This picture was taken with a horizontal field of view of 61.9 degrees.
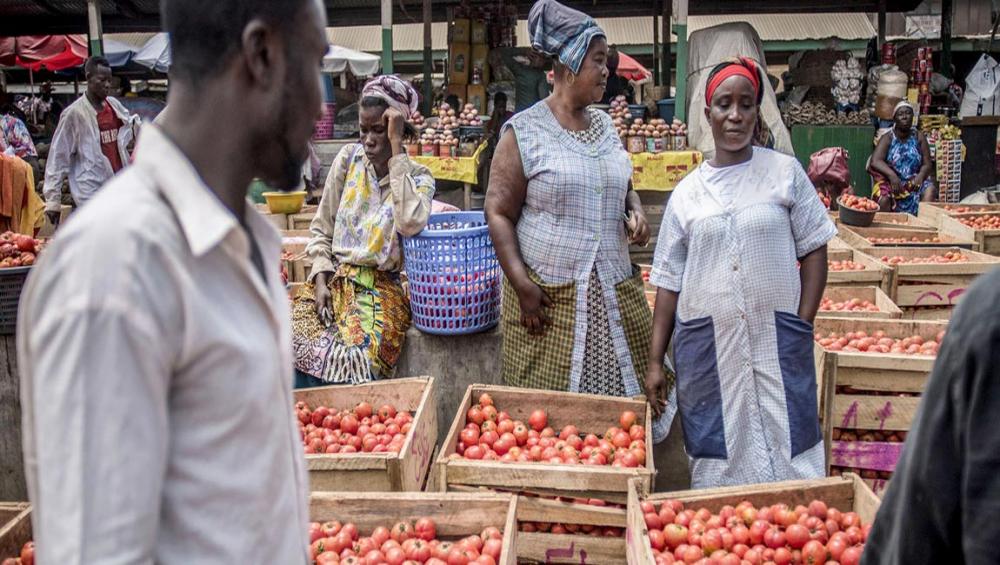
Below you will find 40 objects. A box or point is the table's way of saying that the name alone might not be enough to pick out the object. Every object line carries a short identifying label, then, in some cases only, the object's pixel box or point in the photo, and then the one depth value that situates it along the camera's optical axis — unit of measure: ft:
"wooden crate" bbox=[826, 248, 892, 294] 17.38
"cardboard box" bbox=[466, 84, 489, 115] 36.04
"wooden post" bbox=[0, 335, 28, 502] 13.38
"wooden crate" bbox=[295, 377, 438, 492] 9.88
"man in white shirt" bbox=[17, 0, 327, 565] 2.97
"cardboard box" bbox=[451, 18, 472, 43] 36.73
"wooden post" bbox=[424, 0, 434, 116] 36.34
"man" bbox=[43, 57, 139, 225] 22.02
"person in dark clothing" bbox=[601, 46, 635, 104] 36.88
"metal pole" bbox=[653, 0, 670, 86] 43.86
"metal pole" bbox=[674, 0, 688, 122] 30.40
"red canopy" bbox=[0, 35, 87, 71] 53.83
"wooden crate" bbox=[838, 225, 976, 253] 20.83
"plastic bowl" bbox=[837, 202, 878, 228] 22.45
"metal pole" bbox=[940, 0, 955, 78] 41.06
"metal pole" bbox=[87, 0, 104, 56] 36.09
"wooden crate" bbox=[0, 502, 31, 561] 8.69
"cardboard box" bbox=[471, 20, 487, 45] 36.91
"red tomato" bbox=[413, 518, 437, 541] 9.11
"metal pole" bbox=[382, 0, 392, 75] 33.63
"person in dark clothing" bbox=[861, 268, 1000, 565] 2.88
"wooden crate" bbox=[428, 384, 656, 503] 9.64
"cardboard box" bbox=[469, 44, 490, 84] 36.73
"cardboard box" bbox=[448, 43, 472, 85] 36.83
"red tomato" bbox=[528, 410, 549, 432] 11.56
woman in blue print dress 26.73
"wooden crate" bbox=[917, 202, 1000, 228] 24.58
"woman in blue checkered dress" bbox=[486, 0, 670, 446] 10.65
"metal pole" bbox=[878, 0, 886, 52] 39.88
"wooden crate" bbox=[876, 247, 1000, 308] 17.44
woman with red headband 9.86
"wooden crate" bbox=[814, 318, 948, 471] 12.30
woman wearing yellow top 12.07
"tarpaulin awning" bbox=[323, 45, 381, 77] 46.55
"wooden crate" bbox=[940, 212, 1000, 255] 21.61
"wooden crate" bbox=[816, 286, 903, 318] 16.56
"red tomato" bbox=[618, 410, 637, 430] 11.23
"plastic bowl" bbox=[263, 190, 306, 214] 24.79
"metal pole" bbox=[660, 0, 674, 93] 40.09
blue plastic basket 11.98
